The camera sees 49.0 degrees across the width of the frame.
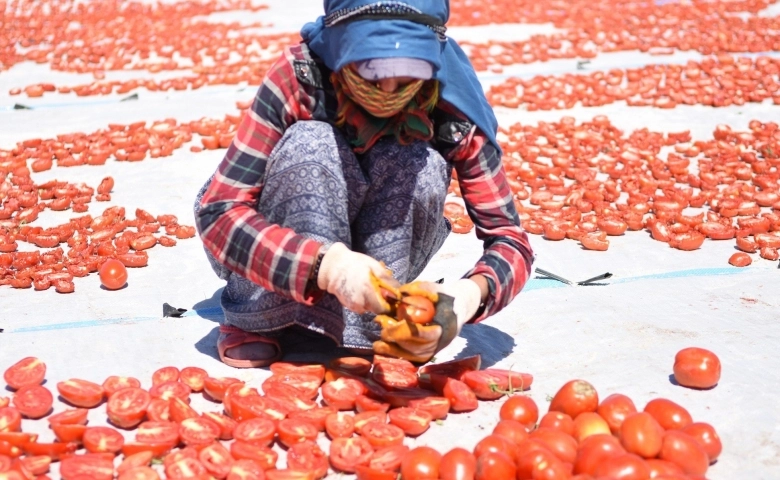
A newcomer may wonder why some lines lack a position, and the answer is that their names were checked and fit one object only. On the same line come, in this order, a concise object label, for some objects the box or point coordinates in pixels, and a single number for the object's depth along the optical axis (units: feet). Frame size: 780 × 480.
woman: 6.88
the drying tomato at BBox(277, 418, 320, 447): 6.75
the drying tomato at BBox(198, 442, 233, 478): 6.33
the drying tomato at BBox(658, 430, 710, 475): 6.13
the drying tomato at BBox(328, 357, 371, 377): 7.86
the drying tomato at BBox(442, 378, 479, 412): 7.35
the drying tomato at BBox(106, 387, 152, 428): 6.93
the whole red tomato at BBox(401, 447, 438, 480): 6.15
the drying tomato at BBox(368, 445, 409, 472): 6.39
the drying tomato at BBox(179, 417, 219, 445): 6.70
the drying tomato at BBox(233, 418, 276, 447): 6.72
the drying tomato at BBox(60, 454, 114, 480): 6.18
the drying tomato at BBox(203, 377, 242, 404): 7.42
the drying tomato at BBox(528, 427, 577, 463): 6.31
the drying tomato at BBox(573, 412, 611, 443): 6.64
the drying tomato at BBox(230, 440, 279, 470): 6.45
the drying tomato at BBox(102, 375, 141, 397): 7.41
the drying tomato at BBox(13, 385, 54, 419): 7.07
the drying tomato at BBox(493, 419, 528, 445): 6.60
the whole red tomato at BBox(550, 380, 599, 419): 6.91
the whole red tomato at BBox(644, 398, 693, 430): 6.68
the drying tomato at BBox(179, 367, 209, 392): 7.66
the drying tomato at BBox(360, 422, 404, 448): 6.76
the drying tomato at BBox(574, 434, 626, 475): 6.02
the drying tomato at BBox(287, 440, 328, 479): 6.42
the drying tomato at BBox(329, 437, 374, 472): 6.50
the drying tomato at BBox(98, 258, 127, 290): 10.02
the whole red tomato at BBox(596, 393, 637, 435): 6.74
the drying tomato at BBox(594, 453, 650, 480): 5.78
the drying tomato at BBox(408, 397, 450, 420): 7.20
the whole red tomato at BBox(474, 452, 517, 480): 5.99
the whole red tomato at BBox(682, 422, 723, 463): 6.40
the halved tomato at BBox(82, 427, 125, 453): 6.55
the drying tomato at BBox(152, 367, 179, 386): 7.67
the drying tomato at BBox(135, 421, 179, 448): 6.63
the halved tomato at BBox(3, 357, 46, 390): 7.52
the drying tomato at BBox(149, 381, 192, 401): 7.34
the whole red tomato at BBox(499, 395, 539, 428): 6.95
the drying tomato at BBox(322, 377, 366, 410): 7.37
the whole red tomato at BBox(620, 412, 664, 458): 6.24
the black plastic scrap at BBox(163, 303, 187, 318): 9.41
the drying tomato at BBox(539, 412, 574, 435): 6.70
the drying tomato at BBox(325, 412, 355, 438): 6.91
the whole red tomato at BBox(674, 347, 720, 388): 7.53
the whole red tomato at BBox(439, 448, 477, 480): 6.03
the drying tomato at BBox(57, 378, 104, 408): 7.24
